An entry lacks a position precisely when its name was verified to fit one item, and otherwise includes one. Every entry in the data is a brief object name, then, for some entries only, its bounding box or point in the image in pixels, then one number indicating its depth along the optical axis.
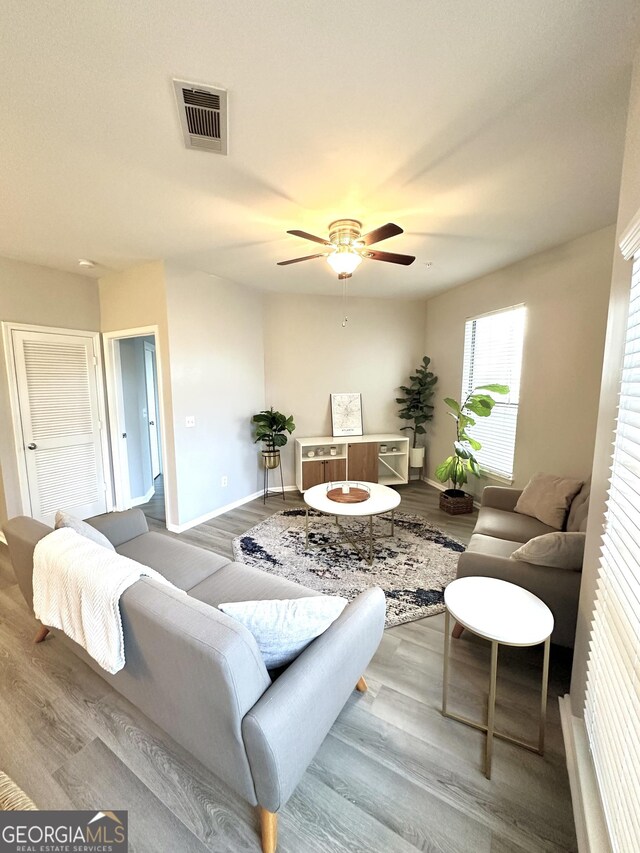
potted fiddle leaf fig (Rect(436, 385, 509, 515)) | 3.63
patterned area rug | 2.45
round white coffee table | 2.75
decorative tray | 3.01
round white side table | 1.30
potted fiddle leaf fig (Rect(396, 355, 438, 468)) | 4.98
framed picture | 5.00
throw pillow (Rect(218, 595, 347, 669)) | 1.19
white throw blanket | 1.20
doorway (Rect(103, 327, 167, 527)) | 3.93
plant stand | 4.64
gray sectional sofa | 0.96
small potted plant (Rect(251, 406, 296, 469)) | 4.30
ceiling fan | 2.43
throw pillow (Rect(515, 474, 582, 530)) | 2.48
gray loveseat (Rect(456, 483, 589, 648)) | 1.67
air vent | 1.38
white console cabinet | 4.55
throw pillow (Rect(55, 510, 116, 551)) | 1.72
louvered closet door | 3.29
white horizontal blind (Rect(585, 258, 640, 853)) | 0.88
